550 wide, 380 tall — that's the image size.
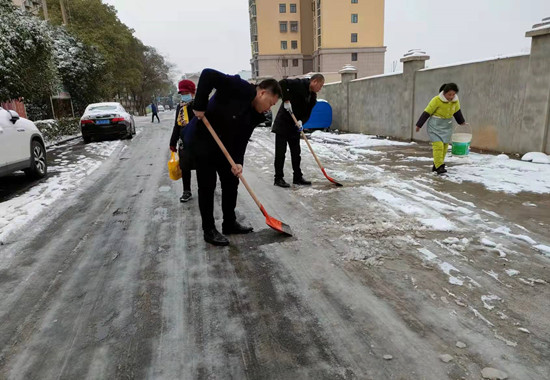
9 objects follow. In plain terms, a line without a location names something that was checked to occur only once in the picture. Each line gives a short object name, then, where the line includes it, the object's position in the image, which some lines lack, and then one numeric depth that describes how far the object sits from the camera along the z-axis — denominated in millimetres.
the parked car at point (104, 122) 13070
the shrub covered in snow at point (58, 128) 12875
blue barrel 14398
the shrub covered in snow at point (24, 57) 10078
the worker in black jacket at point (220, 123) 3410
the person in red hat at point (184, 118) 5080
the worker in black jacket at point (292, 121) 5918
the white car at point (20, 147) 5977
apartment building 49781
